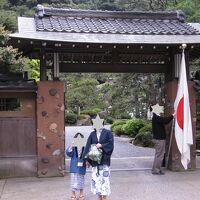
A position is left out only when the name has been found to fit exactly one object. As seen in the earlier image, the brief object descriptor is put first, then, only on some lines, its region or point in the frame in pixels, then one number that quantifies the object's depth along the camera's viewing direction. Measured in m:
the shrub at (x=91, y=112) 44.02
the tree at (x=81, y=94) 43.50
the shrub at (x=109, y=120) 40.75
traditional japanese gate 10.90
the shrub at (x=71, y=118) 42.59
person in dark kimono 7.20
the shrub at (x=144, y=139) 19.41
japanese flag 10.09
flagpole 11.41
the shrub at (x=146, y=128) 21.05
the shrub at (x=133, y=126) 23.98
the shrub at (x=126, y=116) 37.60
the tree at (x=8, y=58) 10.98
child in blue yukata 7.51
